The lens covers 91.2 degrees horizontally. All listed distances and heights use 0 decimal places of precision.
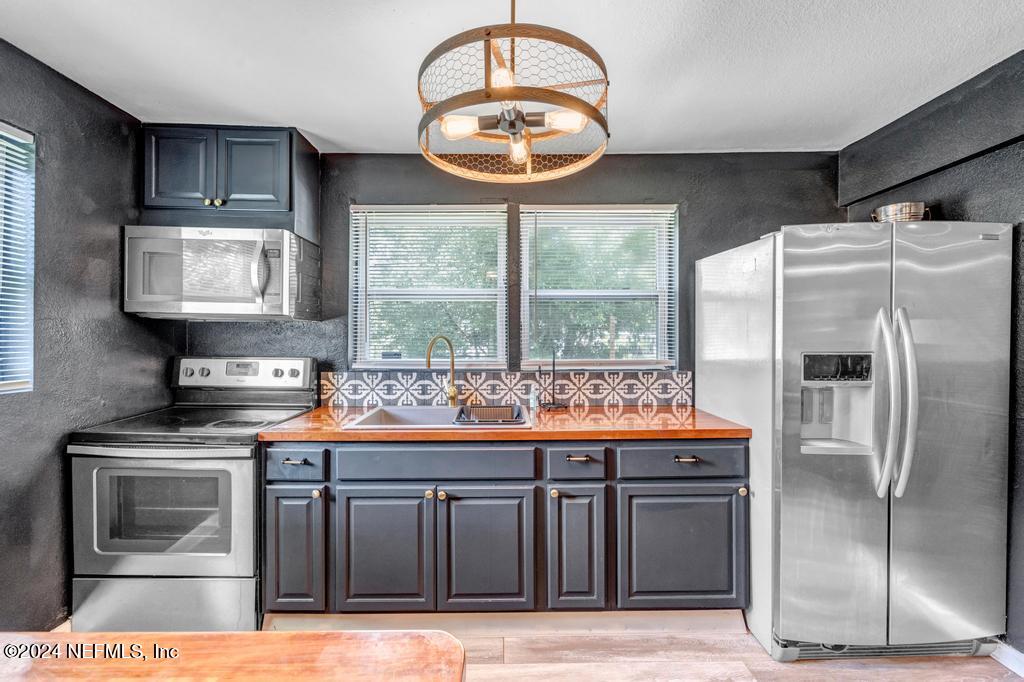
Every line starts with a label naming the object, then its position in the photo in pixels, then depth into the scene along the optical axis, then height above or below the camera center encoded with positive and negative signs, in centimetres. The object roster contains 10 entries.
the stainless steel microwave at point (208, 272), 235 +29
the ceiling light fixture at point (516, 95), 104 +57
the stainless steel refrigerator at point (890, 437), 191 -38
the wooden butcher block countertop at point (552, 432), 213 -41
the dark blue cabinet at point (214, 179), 242 +75
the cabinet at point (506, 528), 212 -82
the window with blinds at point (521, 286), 284 +29
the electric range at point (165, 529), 204 -80
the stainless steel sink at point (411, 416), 271 -44
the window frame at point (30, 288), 187 +17
